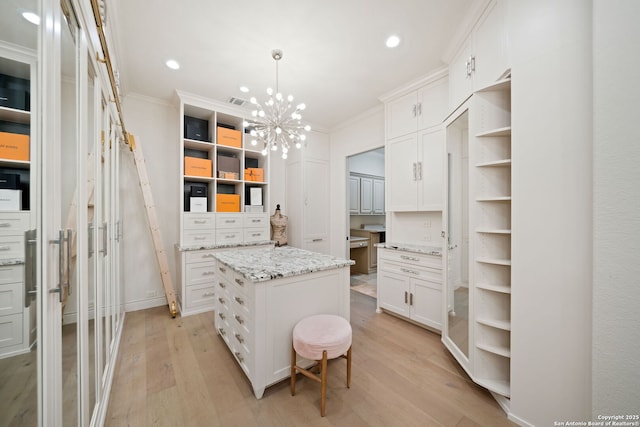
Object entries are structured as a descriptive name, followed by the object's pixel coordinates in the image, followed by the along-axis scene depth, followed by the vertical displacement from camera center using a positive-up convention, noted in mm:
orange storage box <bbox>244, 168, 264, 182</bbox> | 3645 +597
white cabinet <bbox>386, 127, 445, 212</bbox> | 2789 +522
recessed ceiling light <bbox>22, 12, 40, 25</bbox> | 677 +578
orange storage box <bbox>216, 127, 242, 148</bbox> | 3379 +1098
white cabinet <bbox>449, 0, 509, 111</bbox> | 1636 +1236
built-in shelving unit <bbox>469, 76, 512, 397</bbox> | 1700 -124
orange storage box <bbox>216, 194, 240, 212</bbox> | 3393 +137
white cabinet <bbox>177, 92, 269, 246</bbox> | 3156 +547
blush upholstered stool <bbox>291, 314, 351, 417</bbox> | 1540 -869
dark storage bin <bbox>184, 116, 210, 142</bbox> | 3221 +1194
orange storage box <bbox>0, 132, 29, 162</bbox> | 597 +178
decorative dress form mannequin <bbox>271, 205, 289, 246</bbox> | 4074 -279
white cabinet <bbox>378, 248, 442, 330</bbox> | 2629 -899
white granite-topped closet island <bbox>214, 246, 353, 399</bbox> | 1666 -710
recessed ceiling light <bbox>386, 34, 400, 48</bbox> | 2211 +1654
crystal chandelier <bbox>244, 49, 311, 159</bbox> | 2367 +902
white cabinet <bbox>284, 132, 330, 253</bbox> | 4258 +327
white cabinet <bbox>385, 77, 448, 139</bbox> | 2741 +1307
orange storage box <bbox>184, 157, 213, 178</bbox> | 3143 +621
